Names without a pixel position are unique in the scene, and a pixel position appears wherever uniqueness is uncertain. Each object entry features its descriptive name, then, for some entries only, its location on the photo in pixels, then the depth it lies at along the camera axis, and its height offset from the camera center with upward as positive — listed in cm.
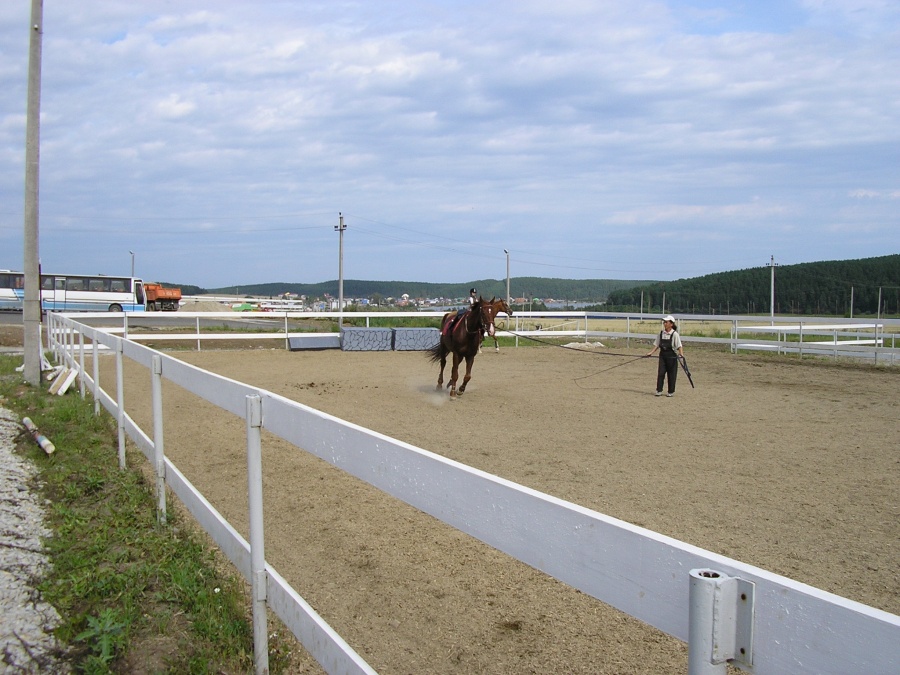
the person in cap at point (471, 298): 1360 +4
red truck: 5649 +5
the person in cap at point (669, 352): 1364 -89
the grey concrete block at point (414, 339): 2439 -126
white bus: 4284 +27
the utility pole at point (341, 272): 4341 +164
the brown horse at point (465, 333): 1314 -59
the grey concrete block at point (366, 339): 2372 -125
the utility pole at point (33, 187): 1291 +190
